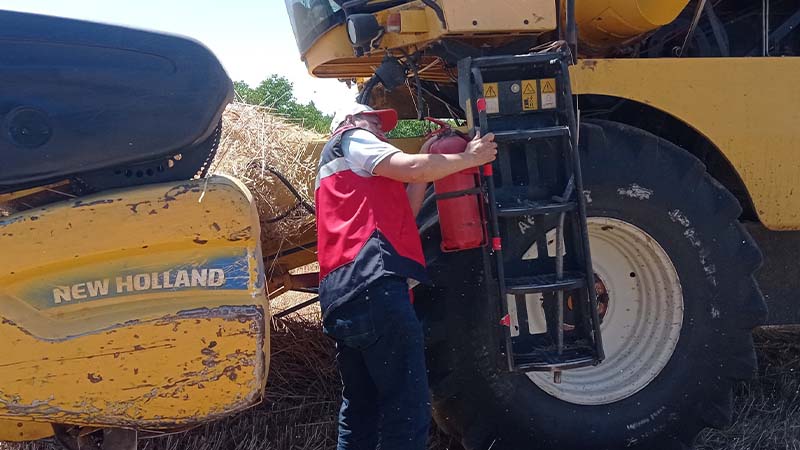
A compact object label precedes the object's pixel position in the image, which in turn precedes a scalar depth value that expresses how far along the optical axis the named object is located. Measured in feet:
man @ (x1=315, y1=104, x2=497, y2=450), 9.69
